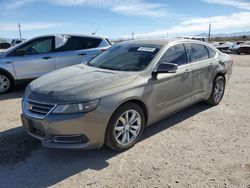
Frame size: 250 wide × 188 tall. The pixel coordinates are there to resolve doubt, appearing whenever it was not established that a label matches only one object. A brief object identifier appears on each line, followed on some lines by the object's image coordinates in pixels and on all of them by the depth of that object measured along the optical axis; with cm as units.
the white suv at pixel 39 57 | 566
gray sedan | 259
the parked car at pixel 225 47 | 2484
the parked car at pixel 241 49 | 2176
